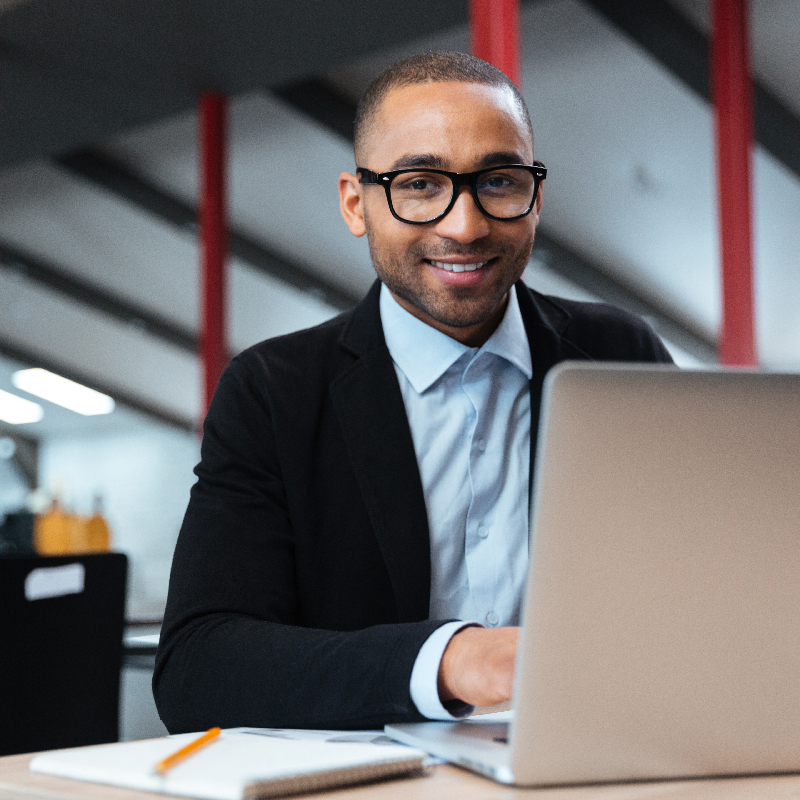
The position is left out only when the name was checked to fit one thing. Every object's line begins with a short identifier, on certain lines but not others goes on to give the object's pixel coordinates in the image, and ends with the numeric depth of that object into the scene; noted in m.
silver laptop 0.56
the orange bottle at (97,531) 2.78
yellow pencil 0.61
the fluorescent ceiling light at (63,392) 8.34
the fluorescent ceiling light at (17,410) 8.23
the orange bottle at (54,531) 2.86
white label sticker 1.74
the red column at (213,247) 5.36
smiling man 1.12
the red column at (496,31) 2.85
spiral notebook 0.58
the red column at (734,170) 3.79
